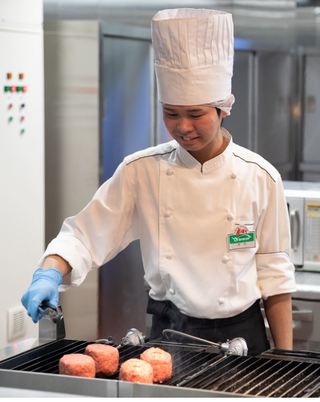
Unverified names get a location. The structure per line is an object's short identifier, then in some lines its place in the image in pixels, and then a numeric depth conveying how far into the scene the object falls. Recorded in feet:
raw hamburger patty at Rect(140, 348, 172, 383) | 8.72
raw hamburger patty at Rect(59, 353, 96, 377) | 8.60
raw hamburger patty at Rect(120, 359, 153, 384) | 8.42
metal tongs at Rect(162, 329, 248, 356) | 9.54
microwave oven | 17.72
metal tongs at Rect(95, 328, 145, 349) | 9.94
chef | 11.30
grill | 8.11
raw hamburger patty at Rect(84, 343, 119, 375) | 8.96
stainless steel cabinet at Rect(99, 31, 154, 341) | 20.79
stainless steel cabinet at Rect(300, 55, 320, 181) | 22.61
